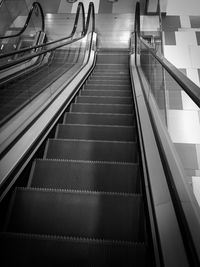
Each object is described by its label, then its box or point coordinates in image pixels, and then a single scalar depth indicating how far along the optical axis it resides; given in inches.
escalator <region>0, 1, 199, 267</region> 52.2
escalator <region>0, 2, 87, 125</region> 91.0
